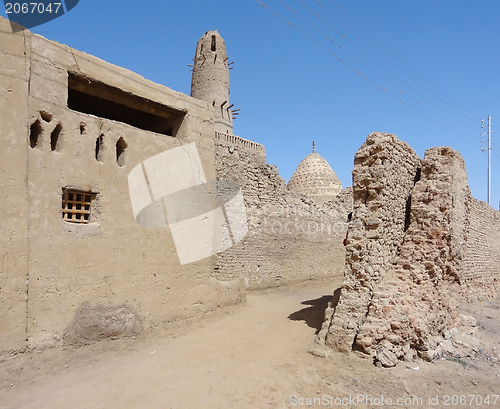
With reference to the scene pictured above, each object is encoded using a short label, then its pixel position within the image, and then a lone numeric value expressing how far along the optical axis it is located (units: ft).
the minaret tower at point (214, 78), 83.30
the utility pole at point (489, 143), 87.97
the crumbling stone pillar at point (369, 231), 17.37
